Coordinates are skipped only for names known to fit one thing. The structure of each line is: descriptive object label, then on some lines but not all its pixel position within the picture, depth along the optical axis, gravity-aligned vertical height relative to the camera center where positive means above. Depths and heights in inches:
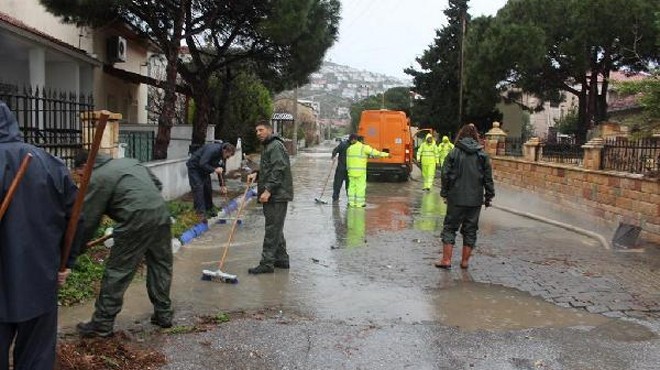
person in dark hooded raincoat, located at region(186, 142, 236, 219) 433.7 -27.0
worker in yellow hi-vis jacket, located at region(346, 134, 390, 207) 550.0 -32.1
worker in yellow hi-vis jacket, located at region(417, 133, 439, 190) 749.3 -29.1
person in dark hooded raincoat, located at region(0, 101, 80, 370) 119.9 -24.0
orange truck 836.0 -7.7
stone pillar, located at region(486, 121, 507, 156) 750.5 -3.1
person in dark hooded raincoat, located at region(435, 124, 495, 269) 303.7 -24.3
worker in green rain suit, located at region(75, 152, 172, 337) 188.1 -27.9
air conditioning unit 829.8 +94.6
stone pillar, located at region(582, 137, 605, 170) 476.1 -7.1
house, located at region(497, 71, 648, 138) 1121.9 +61.0
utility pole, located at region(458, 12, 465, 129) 1144.8 +90.0
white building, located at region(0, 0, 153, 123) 590.9 +66.1
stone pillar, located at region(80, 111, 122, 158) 329.1 -3.8
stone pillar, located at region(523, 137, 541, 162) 623.2 -8.1
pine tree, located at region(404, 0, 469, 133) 1341.0 +122.6
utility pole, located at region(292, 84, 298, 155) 1688.0 +24.1
